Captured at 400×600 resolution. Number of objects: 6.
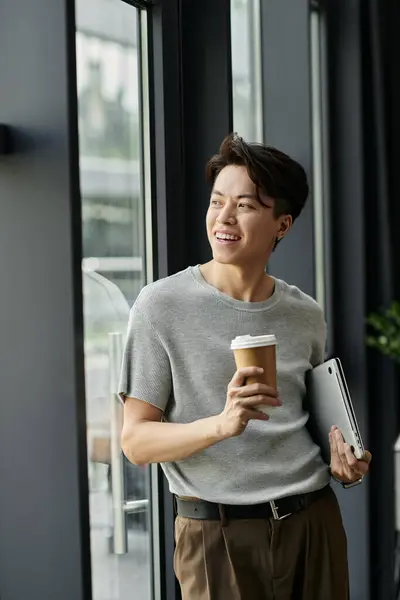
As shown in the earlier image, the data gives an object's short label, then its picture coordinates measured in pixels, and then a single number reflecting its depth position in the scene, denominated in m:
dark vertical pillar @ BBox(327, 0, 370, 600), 6.05
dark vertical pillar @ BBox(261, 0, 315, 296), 5.44
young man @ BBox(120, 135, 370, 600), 3.96
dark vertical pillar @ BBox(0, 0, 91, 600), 3.97
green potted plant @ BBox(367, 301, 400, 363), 6.03
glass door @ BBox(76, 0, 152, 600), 4.28
